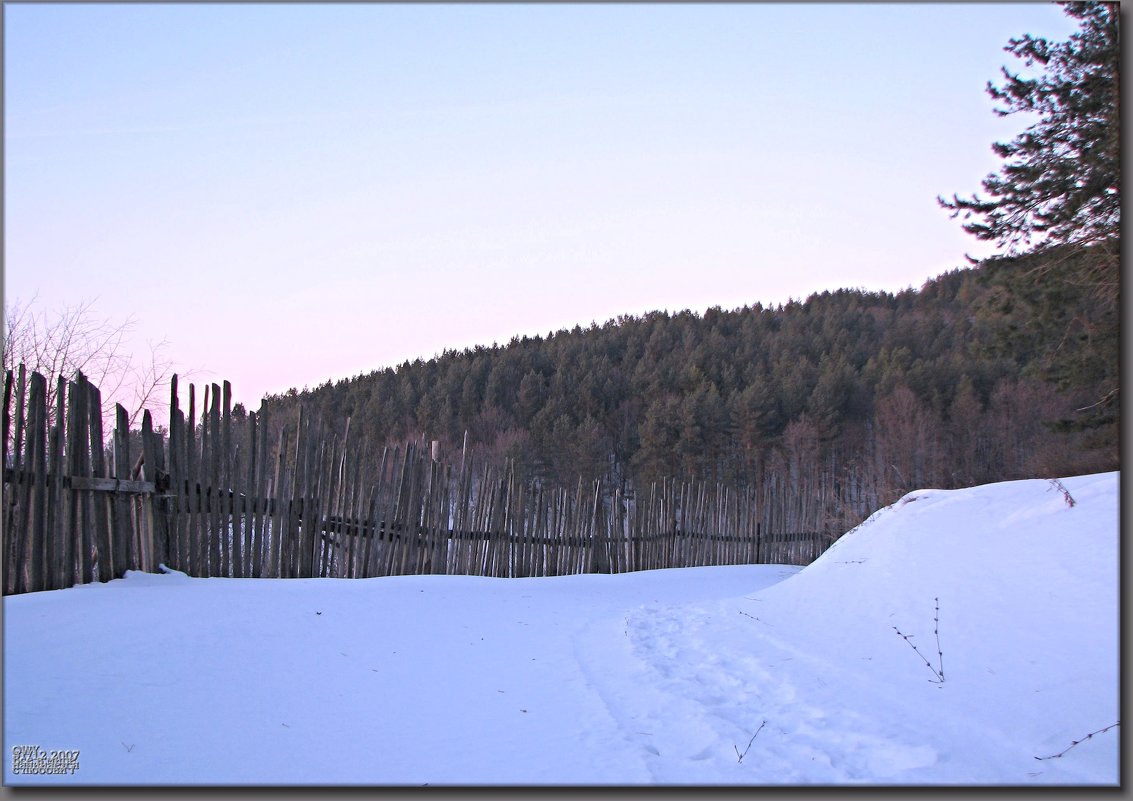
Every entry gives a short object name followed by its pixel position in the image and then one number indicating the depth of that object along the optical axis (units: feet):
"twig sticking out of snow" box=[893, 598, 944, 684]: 13.23
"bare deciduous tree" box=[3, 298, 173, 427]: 35.17
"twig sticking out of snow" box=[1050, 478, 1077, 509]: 16.02
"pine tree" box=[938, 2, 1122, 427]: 33.65
